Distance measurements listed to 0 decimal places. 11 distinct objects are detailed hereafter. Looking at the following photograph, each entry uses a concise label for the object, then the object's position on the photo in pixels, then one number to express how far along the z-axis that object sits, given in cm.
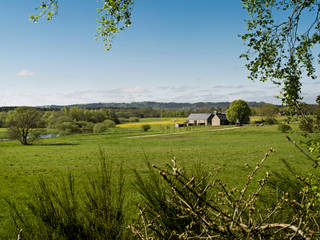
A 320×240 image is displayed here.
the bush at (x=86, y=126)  7244
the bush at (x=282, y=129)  4683
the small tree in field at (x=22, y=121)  4038
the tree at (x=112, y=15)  680
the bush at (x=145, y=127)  7132
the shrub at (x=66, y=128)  6825
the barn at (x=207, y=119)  8769
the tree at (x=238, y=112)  8175
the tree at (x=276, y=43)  604
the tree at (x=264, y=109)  8325
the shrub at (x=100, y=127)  7056
